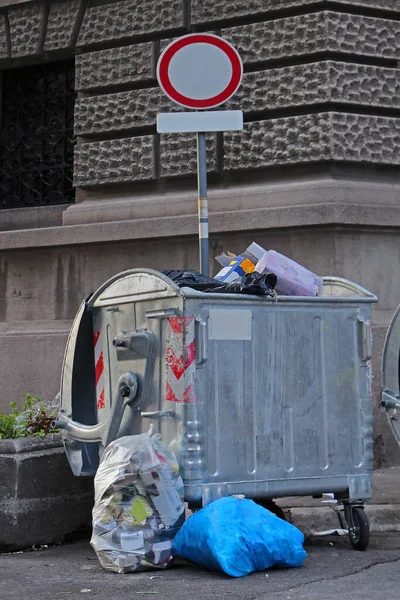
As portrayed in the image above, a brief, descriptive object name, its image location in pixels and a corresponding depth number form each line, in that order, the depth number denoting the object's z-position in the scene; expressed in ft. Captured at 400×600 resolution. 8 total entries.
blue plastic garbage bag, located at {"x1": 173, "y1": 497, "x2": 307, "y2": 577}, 29.96
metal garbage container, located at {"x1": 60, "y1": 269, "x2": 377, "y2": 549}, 32.53
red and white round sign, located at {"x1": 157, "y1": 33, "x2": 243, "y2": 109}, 39.01
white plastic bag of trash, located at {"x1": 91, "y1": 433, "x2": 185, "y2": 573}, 31.50
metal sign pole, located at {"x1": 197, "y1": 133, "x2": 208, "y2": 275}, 38.82
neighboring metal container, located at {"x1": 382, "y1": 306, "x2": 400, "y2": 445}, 37.70
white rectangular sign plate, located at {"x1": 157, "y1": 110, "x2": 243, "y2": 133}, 38.73
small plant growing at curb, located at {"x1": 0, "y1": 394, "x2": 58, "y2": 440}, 39.65
